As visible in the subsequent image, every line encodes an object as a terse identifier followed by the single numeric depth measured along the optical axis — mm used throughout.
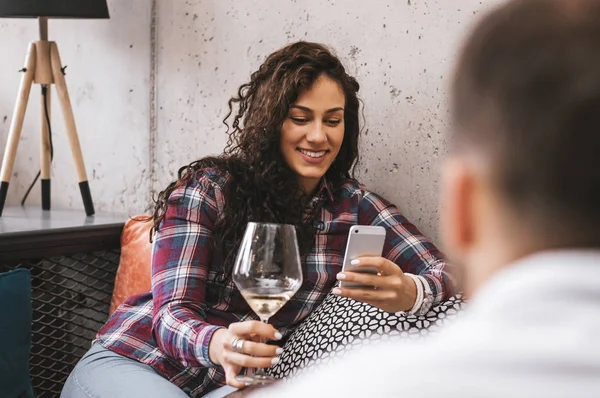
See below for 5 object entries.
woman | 1899
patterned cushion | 1877
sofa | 2494
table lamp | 2645
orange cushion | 2447
